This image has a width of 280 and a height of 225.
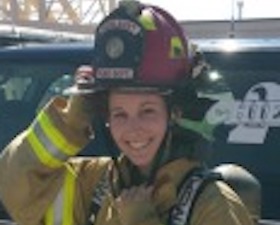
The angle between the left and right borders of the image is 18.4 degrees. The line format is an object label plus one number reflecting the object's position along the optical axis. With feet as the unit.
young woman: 7.29
